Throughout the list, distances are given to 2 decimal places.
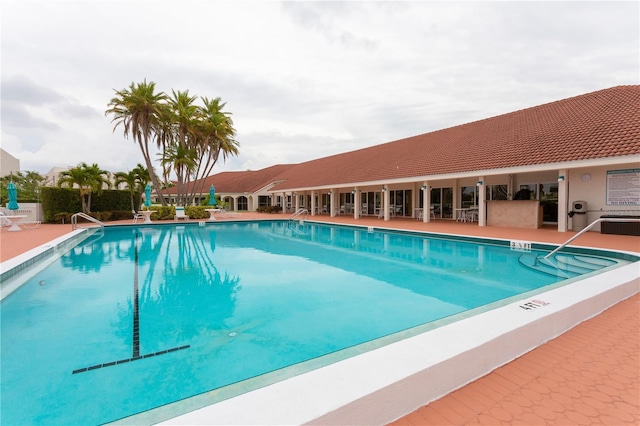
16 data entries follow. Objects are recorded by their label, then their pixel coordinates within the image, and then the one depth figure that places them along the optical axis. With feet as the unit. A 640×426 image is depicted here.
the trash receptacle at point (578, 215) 39.34
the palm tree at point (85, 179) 64.18
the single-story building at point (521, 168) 36.81
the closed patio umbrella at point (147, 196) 71.36
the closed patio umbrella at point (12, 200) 51.72
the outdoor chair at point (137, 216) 68.23
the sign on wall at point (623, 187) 36.01
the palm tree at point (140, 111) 76.43
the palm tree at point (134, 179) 79.15
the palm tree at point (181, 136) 84.79
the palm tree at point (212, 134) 91.25
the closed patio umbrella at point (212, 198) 85.44
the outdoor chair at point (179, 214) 71.82
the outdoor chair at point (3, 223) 57.12
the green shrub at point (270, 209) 104.22
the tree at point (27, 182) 122.52
